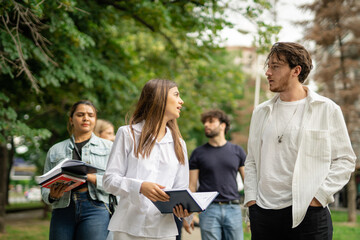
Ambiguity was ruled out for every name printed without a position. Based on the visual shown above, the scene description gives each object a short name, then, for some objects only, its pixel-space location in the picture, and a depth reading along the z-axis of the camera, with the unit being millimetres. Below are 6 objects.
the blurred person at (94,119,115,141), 5797
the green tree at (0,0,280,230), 6984
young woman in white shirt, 2973
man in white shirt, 2883
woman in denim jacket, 4031
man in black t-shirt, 5477
